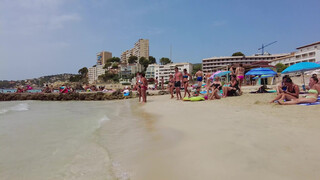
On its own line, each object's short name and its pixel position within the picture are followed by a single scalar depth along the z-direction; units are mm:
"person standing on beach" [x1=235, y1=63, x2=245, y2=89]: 10023
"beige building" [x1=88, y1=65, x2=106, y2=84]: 134312
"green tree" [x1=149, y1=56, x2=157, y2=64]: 117212
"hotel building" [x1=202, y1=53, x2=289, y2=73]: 86938
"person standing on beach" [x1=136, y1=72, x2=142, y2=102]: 8959
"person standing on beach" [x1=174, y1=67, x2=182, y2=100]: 8857
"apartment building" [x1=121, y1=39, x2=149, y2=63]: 127125
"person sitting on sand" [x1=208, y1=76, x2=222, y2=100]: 8047
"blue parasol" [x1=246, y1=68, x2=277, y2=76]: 10150
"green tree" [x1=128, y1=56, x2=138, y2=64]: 118488
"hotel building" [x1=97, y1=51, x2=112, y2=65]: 154375
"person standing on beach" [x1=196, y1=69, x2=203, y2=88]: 10925
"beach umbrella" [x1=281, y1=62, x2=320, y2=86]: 8903
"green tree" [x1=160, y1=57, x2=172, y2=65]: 110200
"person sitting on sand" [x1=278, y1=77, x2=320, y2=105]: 4992
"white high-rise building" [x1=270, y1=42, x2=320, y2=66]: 50609
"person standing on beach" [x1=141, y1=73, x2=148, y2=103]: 8870
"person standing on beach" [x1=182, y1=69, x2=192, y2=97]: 9064
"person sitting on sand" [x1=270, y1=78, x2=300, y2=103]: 5398
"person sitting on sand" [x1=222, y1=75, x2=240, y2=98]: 8758
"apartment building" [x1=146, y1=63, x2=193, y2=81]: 92500
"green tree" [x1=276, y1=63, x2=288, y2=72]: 48928
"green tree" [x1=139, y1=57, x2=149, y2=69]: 109688
